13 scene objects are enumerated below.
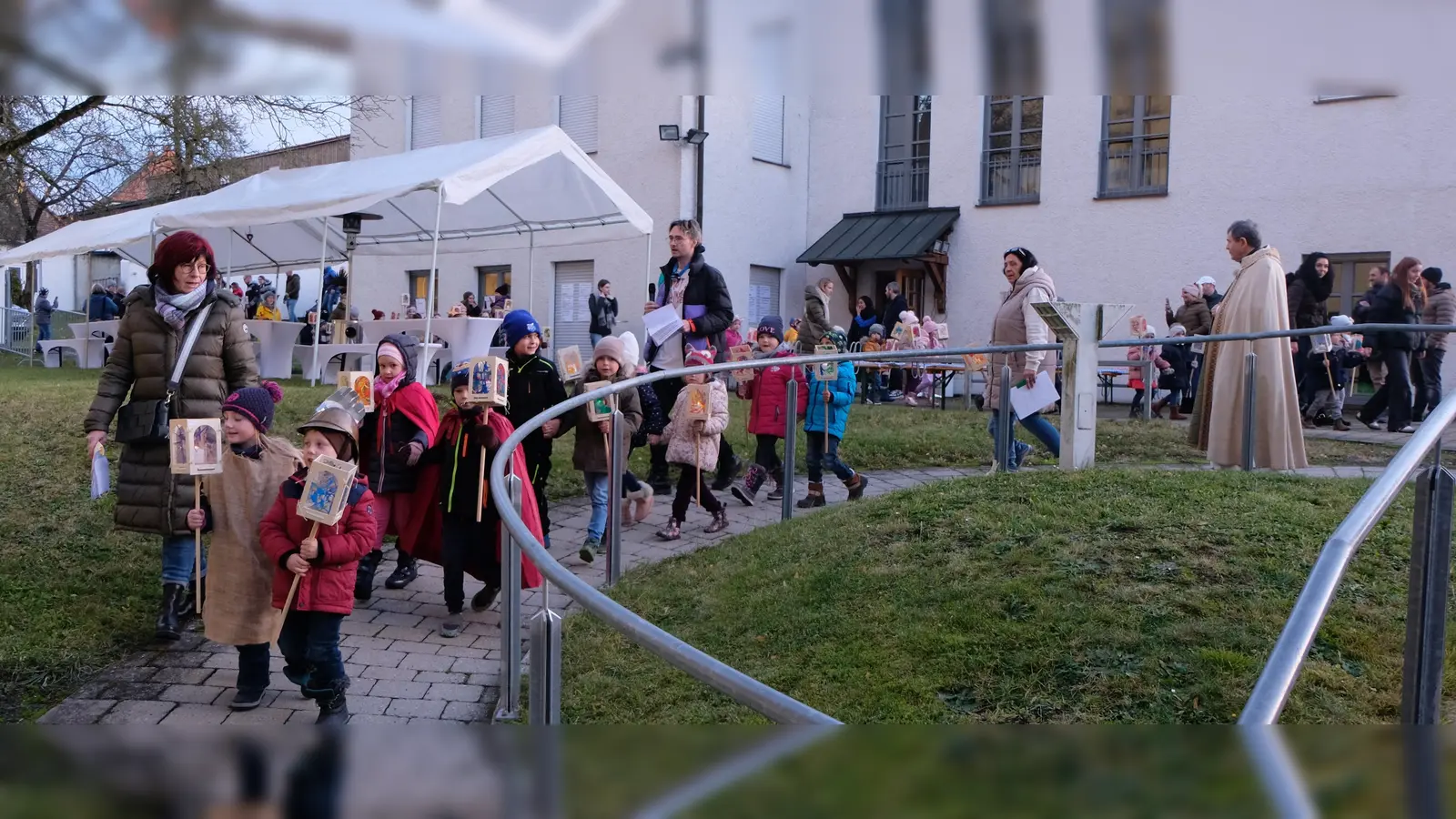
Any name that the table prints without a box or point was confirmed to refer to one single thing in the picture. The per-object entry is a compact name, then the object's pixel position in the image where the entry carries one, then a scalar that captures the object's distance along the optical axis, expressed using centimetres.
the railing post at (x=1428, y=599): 378
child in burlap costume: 527
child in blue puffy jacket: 912
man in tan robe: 840
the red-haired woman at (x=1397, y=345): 1261
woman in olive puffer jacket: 582
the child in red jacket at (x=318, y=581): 496
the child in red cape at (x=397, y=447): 691
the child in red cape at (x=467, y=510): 645
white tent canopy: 1334
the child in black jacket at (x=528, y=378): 772
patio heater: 1663
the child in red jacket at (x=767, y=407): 930
